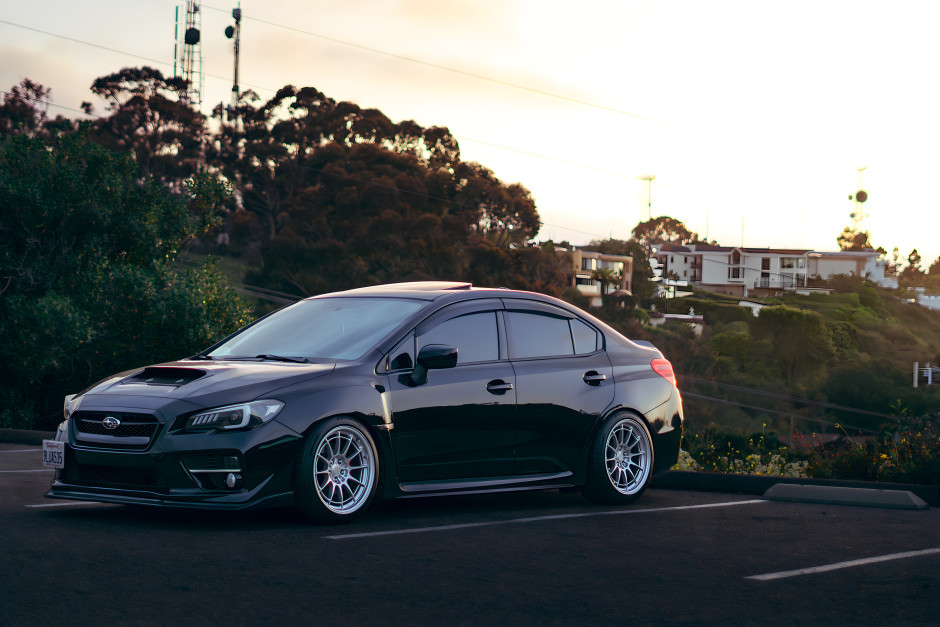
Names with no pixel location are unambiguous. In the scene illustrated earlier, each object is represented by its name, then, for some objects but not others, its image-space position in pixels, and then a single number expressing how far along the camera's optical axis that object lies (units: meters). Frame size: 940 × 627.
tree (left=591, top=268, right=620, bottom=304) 80.44
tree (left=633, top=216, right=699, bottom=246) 114.19
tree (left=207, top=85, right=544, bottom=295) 48.94
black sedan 7.03
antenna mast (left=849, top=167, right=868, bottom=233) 103.31
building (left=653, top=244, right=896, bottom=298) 115.50
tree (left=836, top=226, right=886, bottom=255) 122.44
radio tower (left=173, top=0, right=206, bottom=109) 55.17
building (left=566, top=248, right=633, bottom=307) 79.56
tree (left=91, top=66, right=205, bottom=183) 52.16
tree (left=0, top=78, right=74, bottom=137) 51.91
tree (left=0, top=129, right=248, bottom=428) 18.89
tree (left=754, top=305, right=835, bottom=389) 74.31
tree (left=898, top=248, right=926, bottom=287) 131.25
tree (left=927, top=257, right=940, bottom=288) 131.05
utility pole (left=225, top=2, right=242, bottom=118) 60.84
